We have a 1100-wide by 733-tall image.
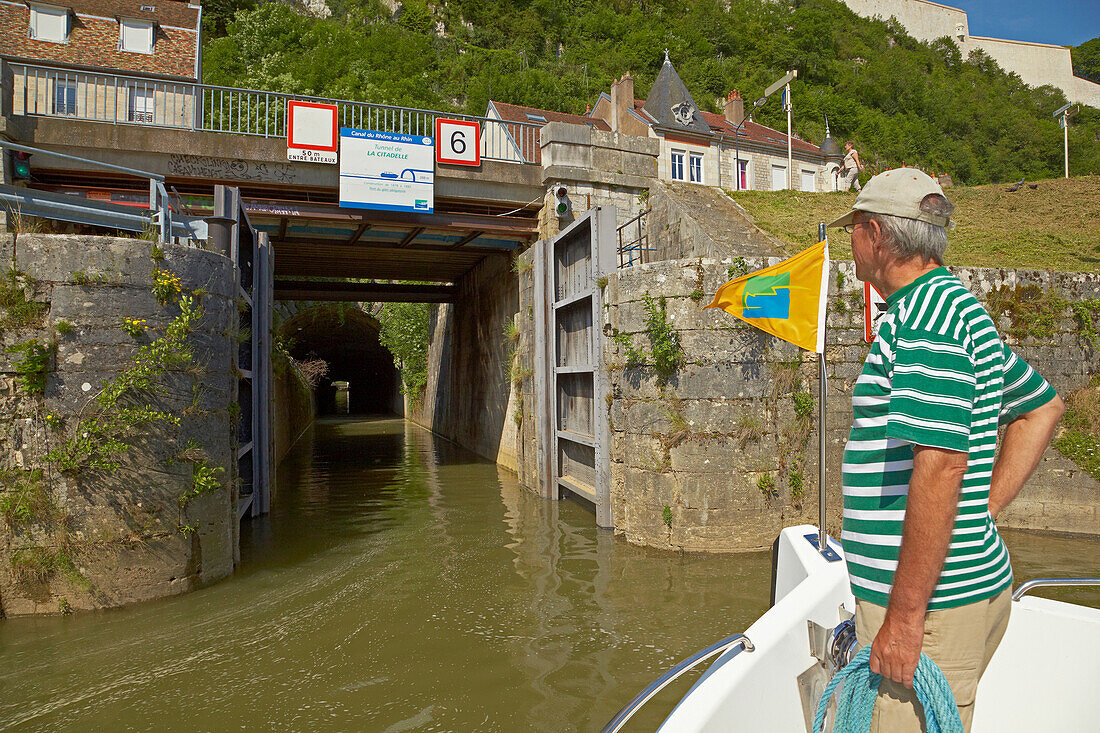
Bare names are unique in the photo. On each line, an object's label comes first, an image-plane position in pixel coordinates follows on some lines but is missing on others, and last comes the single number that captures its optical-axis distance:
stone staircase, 11.96
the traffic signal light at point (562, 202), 12.07
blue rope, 1.64
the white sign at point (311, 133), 10.91
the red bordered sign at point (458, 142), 11.84
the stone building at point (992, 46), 84.44
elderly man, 1.64
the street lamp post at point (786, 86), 15.55
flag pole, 4.13
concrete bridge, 10.24
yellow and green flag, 6.09
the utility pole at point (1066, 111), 17.87
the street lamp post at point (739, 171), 28.89
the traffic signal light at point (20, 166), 9.90
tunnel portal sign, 11.28
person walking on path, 16.56
